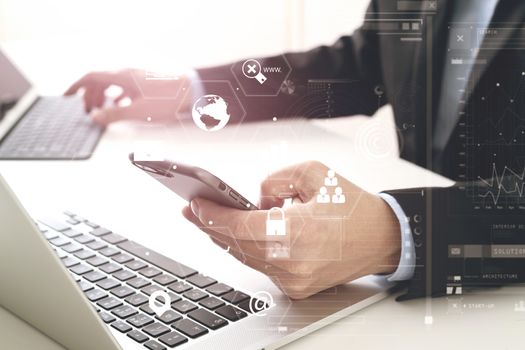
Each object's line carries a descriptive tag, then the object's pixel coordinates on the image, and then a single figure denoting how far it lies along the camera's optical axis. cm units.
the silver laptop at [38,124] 59
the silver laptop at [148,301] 52
